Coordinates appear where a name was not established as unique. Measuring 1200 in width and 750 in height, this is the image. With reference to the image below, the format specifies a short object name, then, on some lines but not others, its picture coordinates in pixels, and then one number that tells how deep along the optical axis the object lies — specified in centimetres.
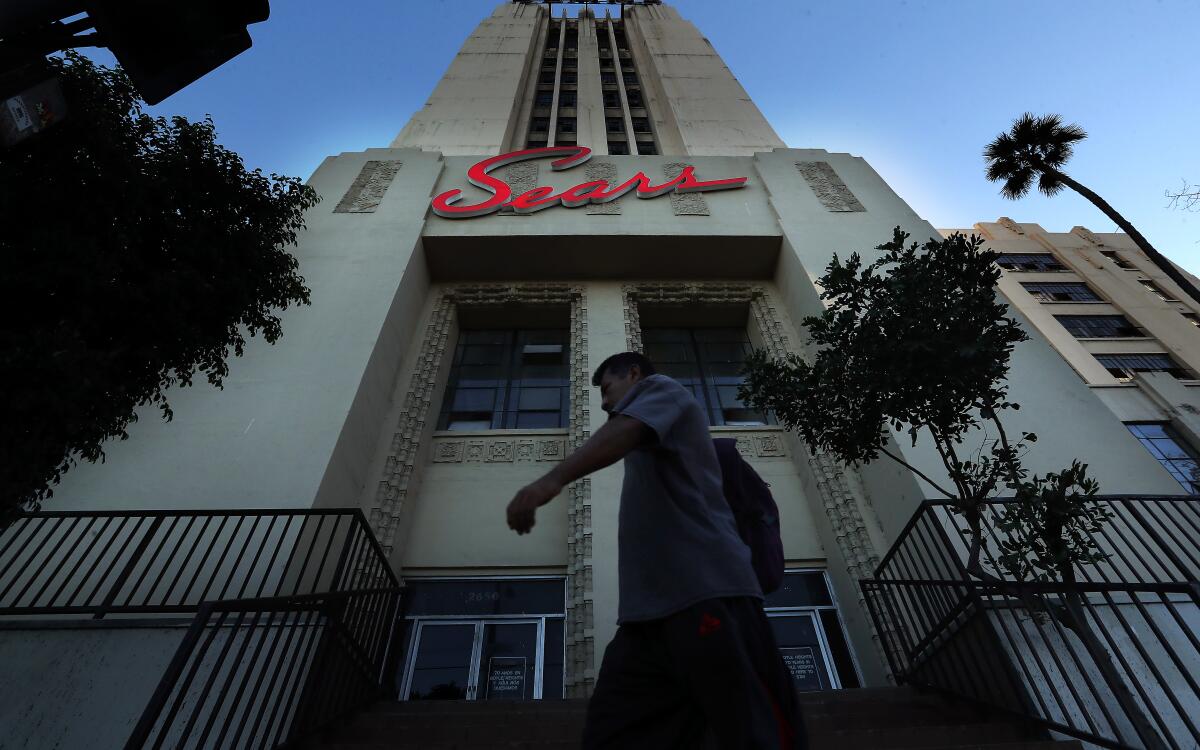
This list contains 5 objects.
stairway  364
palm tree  906
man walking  150
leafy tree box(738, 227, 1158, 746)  441
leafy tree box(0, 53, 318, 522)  339
